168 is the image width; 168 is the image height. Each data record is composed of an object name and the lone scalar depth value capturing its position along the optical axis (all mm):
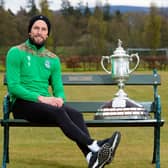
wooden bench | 6264
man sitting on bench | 6040
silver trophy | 6479
